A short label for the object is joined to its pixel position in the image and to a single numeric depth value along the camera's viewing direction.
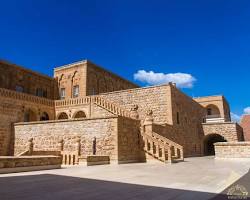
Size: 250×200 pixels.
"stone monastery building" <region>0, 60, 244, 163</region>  15.55
